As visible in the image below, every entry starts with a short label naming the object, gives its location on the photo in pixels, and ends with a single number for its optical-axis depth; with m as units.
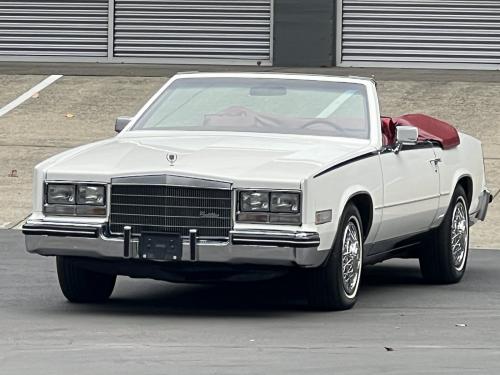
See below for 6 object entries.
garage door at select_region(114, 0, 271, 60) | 26.12
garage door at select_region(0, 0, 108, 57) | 26.52
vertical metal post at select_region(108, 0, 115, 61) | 26.42
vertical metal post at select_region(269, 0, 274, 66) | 25.91
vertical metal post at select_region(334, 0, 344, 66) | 25.62
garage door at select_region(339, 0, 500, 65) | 25.17
